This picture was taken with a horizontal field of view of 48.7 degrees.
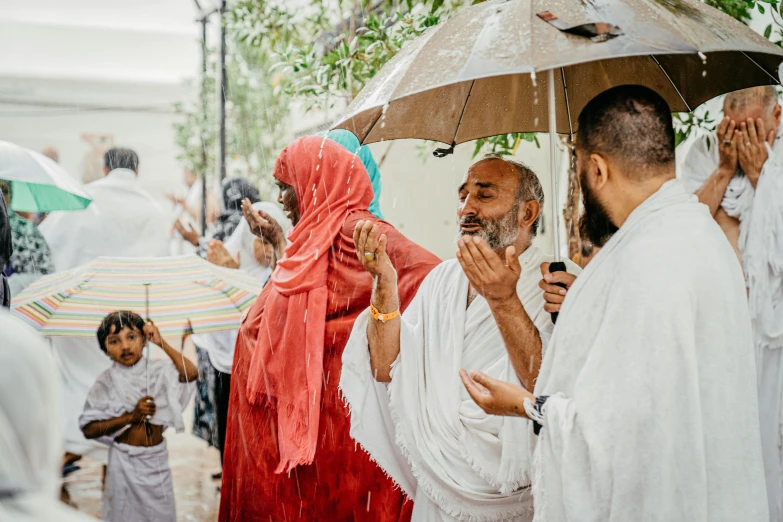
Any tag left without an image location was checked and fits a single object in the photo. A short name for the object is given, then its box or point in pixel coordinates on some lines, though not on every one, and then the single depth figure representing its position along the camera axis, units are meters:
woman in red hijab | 4.15
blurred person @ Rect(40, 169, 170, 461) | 6.70
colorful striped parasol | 4.78
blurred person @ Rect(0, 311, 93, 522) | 1.62
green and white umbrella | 5.38
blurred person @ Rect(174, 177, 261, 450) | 6.55
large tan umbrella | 2.51
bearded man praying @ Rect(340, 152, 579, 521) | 3.07
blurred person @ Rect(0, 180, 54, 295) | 5.84
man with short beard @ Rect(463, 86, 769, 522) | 2.31
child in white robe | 5.15
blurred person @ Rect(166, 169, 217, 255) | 13.39
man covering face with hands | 4.29
